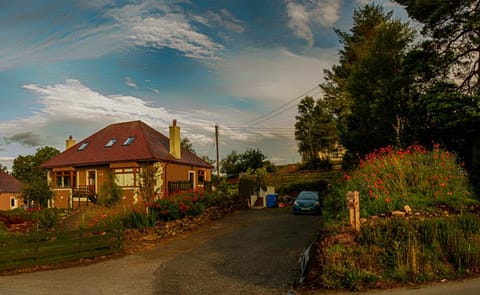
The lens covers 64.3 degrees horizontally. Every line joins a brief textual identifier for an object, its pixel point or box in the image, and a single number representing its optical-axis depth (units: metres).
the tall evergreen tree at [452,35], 17.62
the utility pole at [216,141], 36.82
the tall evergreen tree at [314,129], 45.81
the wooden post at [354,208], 9.18
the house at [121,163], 27.98
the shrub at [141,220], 16.05
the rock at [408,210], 9.71
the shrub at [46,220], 17.33
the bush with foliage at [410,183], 10.10
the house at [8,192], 50.19
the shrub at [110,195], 23.57
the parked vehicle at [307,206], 21.70
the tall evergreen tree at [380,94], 22.34
